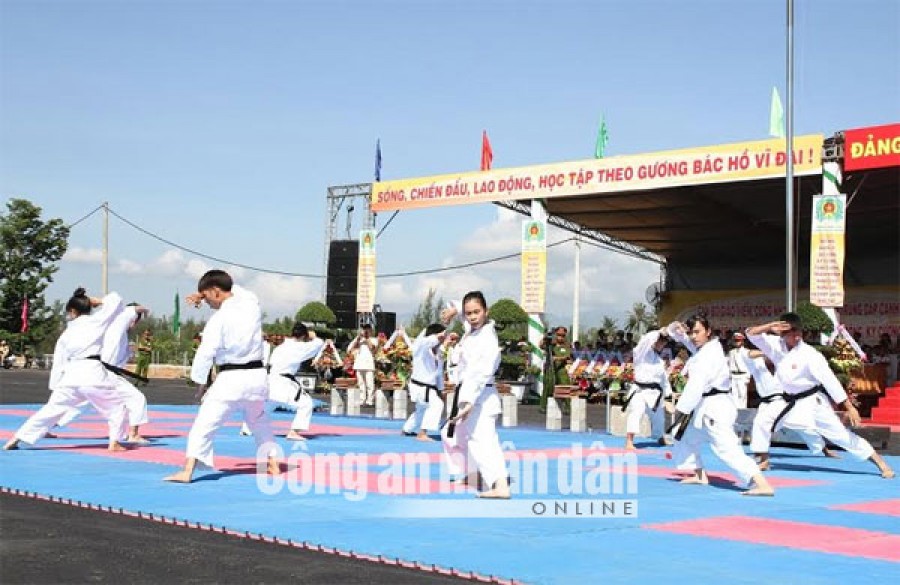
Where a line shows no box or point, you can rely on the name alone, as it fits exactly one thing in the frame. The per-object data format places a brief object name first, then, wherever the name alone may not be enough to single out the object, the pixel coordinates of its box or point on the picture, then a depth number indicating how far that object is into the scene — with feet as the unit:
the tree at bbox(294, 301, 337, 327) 91.76
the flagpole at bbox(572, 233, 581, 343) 144.46
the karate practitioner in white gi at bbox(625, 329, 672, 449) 46.70
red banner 66.13
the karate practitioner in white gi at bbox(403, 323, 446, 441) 50.70
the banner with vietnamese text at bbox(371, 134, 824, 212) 69.72
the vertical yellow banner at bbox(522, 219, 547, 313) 81.46
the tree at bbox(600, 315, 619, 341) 169.17
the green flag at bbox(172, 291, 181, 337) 176.64
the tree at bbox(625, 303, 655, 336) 161.79
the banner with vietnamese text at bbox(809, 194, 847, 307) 67.46
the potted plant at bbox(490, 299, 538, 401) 85.81
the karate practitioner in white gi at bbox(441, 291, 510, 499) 29.09
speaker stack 96.32
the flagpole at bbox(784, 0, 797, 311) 55.88
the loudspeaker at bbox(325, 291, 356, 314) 96.84
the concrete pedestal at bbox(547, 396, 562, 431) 60.51
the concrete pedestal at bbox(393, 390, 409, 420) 68.18
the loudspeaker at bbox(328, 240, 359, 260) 95.66
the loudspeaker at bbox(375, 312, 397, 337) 96.27
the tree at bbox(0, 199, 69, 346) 145.38
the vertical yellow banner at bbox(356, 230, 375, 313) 91.61
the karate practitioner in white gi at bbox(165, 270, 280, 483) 31.58
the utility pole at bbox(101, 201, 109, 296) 137.90
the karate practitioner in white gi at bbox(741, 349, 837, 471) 39.19
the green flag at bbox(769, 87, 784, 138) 73.92
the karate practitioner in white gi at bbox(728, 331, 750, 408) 62.28
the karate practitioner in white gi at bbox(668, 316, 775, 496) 31.83
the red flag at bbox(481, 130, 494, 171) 90.58
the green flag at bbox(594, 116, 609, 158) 91.66
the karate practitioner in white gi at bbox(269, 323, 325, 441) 48.52
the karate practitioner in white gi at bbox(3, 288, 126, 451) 38.91
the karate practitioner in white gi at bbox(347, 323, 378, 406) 78.83
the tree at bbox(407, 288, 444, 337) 147.02
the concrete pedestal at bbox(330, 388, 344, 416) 71.82
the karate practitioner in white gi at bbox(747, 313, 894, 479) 37.32
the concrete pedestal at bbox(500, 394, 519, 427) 62.90
